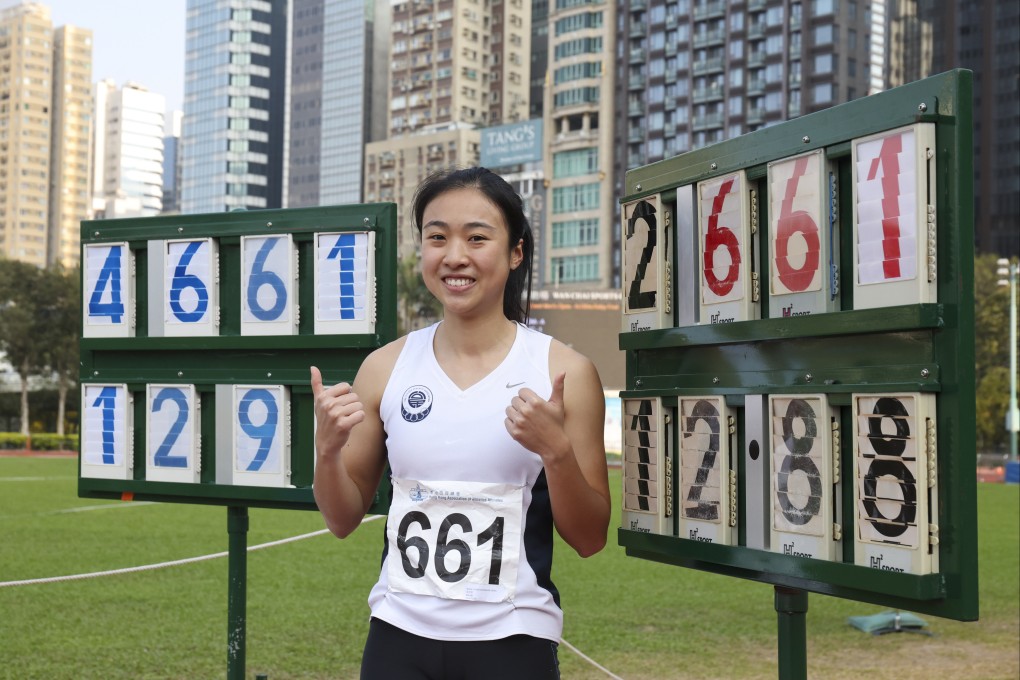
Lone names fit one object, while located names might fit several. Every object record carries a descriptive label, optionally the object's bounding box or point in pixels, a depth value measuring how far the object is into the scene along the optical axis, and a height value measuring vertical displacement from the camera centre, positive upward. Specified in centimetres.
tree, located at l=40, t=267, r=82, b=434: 5731 +269
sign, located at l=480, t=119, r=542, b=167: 8731 +1673
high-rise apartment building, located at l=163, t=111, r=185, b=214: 17791 +2634
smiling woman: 271 -20
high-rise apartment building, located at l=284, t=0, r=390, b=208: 12188 +2847
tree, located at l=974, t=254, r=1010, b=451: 5181 +103
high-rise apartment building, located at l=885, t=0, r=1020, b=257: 7281 +1948
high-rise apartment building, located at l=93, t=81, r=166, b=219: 18700 +3594
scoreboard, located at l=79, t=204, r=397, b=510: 443 +14
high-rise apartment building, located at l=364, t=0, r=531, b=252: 10556 +2617
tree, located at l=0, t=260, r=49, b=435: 5622 +288
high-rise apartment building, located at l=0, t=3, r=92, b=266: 14125 +2889
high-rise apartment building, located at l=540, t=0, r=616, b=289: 8531 +1674
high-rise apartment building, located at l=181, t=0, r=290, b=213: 13438 +2949
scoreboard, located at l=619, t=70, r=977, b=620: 275 +6
